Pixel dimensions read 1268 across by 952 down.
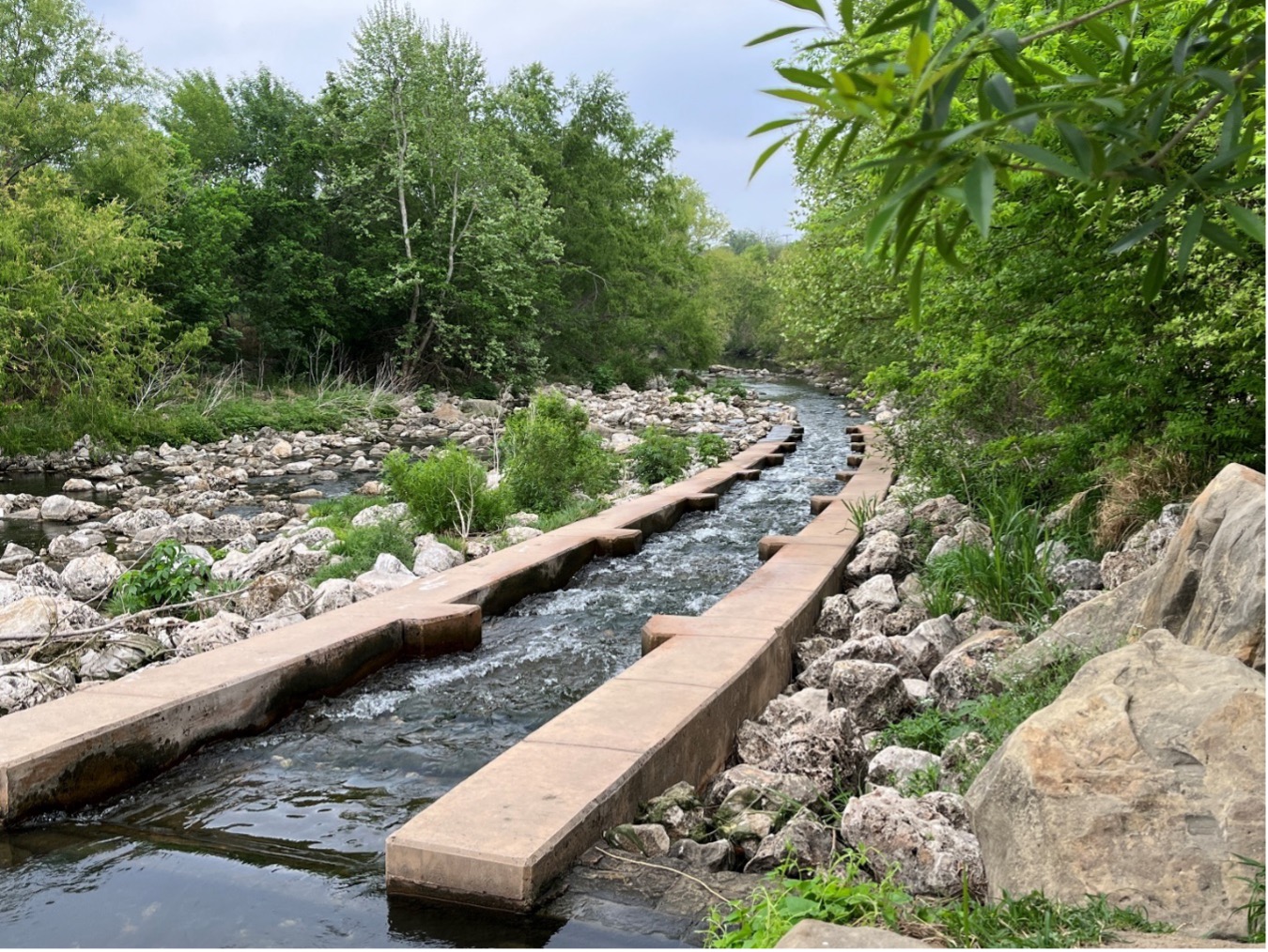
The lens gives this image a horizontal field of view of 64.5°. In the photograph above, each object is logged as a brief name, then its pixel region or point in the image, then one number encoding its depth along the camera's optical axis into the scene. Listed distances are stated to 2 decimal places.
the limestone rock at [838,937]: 2.32
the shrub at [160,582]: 7.82
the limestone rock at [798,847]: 3.36
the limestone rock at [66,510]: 13.04
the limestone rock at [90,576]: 8.62
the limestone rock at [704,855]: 3.43
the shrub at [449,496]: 10.30
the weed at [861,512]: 9.49
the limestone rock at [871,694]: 4.78
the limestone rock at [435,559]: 8.50
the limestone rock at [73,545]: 10.76
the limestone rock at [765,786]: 3.87
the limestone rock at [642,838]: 3.52
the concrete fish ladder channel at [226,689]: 4.04
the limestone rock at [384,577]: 7.53
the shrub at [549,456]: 11.84
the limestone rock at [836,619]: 6.59
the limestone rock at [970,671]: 4.68
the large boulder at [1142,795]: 2.48
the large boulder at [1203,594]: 3.24
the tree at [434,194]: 28.19
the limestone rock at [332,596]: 7.25
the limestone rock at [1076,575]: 5.77
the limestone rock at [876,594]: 6.60
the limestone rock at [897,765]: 3.96
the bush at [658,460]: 14.73
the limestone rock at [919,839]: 3.03
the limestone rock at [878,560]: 7.88
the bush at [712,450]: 16.61
